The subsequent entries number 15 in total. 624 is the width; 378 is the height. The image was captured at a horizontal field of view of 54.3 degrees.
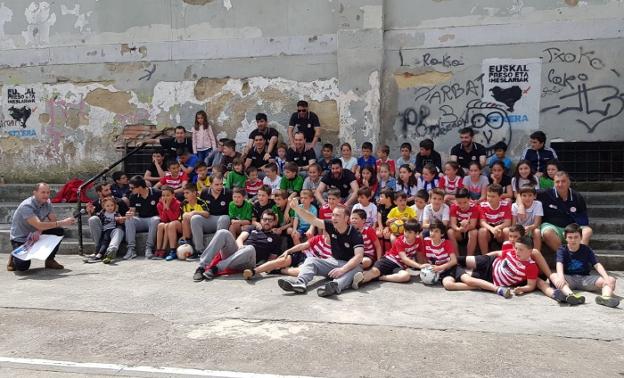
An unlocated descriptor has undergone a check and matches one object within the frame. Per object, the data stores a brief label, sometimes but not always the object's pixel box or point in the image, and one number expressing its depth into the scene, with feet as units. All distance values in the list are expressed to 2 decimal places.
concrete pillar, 38.14
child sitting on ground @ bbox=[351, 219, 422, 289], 26.43
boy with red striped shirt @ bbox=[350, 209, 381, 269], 27.25
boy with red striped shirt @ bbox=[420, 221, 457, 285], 26.07
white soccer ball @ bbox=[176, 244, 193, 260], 32.22
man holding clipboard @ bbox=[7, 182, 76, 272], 30.19
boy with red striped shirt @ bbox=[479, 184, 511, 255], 28.07
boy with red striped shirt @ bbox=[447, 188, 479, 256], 28.43
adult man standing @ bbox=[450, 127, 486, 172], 35.60
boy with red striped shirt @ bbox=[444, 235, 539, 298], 24.43
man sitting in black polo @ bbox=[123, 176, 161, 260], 33.65
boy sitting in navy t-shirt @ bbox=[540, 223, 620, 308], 23.66
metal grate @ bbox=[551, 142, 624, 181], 36.42
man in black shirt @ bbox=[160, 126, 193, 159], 41.24
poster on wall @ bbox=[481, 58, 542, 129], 36.73
